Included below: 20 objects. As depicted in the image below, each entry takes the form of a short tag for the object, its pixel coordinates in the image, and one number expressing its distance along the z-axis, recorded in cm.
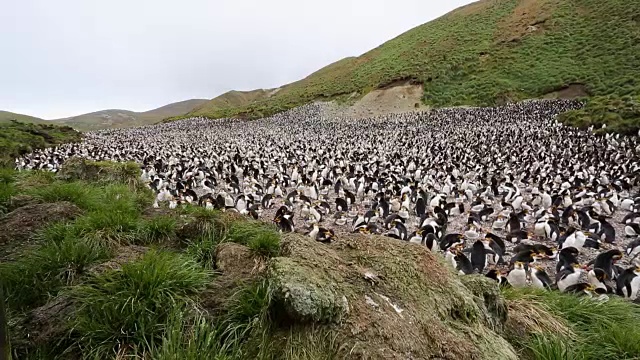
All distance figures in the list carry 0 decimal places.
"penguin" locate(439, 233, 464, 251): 858
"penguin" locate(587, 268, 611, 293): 656
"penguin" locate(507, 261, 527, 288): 678
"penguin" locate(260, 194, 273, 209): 1289
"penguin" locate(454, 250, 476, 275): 716
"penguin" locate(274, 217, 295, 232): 937
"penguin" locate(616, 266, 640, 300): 645
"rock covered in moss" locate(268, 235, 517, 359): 247
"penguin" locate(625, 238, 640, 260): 834
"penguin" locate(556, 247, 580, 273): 712
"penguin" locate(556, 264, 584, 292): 654
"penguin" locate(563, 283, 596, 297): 578
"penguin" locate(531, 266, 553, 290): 658
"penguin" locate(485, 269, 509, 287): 636
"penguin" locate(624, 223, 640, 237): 949
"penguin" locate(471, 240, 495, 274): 767
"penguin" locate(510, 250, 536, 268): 745
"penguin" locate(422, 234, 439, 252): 854
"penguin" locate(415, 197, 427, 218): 1197
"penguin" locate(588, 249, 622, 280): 704
